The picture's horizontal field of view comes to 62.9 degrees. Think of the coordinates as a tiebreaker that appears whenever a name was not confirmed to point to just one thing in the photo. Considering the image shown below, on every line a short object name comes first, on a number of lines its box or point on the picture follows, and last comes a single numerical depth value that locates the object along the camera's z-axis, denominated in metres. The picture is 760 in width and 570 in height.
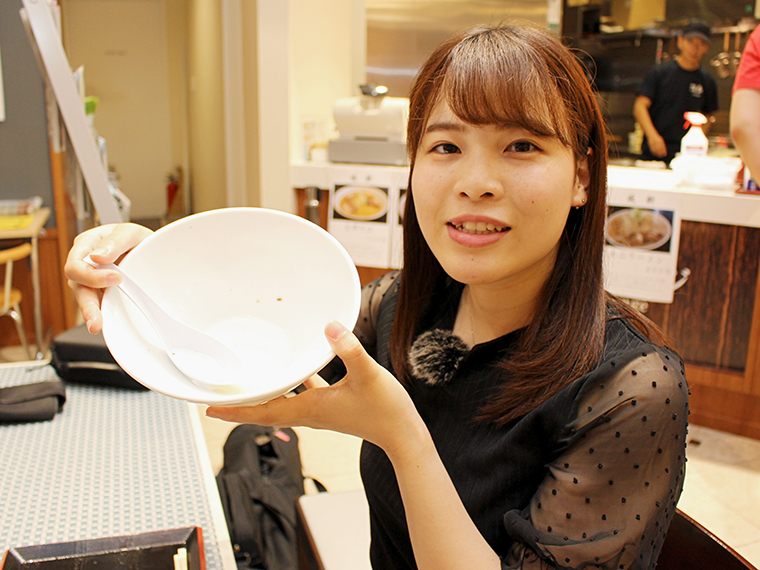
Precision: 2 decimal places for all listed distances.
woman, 0.70
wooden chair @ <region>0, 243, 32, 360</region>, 2.76
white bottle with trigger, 2.63
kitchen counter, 2.40
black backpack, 1.47
